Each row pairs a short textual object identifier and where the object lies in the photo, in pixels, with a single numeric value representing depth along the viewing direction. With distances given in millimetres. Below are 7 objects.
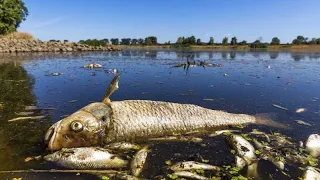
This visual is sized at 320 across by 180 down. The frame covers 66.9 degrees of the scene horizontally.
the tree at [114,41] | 139625
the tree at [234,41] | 120638
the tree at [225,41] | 127625
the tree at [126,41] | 137525
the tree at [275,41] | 120938
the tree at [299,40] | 111694
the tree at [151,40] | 133450
